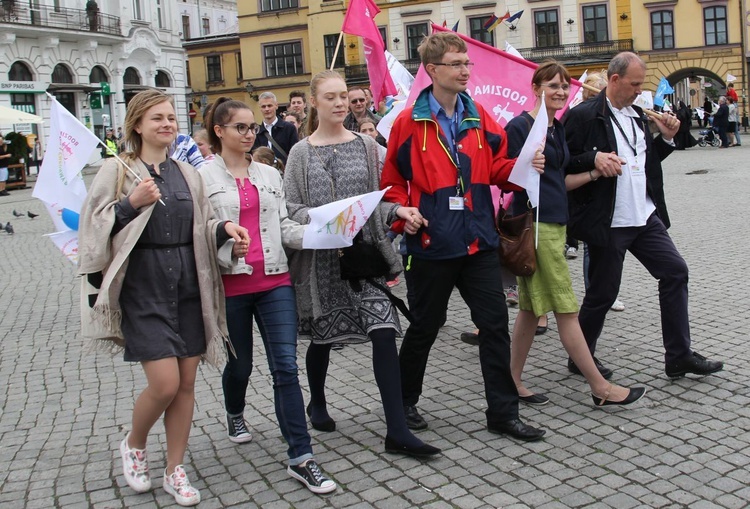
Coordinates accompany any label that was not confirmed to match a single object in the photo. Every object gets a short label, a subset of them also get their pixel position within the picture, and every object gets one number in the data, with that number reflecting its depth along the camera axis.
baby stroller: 30.92
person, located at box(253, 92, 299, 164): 9.16
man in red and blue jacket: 4.46
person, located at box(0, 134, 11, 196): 26.27
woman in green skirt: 4.90
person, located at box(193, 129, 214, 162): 7.53
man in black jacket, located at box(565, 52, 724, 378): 5.22
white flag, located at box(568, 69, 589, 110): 8.68
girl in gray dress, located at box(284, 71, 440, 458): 4.38
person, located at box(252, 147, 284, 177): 6.91
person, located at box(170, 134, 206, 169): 7.32
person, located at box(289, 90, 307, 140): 10.38
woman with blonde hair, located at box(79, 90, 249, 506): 3.87
